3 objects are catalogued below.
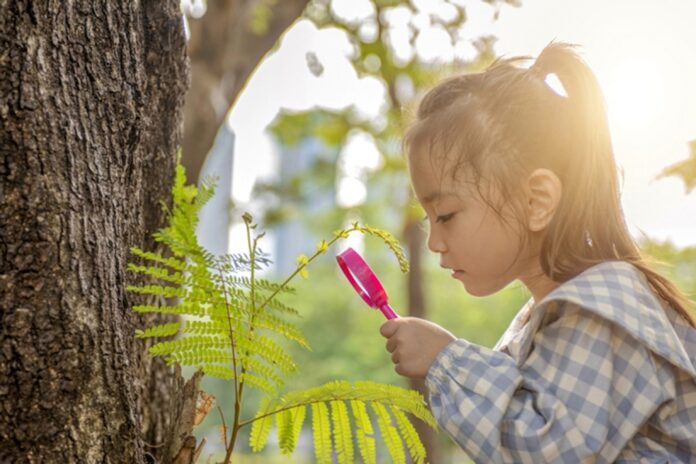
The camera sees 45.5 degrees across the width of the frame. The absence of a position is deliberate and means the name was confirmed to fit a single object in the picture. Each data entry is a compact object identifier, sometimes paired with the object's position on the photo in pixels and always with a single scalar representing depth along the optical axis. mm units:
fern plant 1448
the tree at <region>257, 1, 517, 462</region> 4746
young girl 1389
